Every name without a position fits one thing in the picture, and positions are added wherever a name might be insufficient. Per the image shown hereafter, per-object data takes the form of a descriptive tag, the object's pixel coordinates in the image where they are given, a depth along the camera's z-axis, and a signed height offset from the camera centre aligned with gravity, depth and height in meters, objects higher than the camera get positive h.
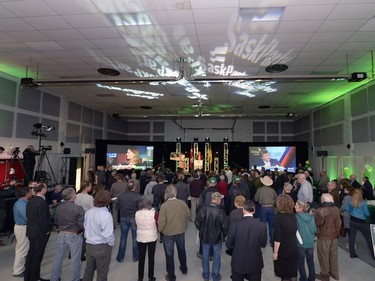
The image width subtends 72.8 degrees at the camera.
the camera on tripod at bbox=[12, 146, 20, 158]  7.64 +0.06
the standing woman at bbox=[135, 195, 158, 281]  3.69 -1.09
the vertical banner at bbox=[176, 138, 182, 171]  16.60 +0.67
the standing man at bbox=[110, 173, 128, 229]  6.03 -0.78
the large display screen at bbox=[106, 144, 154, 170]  15.02 -0.04
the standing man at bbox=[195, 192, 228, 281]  3.65 -1.01
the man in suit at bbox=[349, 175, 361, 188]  6.95 -0.64
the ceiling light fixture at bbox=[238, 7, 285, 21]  4.42 +2.57
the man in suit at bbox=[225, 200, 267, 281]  2.87 -0.98
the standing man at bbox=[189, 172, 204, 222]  7.34 -1.00
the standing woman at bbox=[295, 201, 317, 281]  3.46 -1.08
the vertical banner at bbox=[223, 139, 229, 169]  15.91 +0.25
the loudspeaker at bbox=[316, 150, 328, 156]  12.41 +0.29
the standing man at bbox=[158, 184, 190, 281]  3.80 -1.00
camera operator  7.92 -0.22
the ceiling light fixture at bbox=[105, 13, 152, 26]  4.67 +2.57
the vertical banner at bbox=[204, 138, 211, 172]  16.52 +0.05
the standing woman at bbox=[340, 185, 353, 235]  5.10 -0.99
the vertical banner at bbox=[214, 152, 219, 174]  16.91 -0.41
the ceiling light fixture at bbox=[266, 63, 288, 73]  7.17 +2.60
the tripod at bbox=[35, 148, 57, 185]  8.59 -0.10
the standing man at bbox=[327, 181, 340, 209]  5.96 -0.80
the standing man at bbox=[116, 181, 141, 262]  4.57 -1.04
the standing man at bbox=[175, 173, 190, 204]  6.40 -0.87
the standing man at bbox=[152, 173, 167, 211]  5.99 -0.85
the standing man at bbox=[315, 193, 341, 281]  3.79 -1.17
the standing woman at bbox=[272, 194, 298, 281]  3.12 -1.03
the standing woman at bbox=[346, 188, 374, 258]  4.71 -1.05
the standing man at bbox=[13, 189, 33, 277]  3.92 -1.22
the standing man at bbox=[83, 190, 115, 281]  3.14 -1.01
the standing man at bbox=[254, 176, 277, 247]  5.66 -1.01
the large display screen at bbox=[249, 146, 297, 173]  15.46 +0.04
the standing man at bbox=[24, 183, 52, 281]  3.62 -1.08
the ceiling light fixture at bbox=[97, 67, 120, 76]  7.69 +2.59
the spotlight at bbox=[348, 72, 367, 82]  6.36 +2.07
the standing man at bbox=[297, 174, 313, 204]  5.77 -0.75
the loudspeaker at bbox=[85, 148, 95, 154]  13.20 +0.25
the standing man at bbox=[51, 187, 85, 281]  3.45 -1.01
